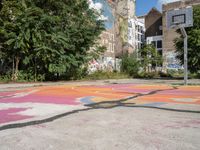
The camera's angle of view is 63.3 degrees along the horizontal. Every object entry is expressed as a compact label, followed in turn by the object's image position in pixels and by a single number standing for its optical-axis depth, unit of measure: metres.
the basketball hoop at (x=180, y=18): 12.53
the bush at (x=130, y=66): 24.03
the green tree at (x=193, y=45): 18.62
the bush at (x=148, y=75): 23.22
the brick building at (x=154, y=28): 38.24
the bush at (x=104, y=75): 18.54
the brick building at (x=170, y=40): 33.41
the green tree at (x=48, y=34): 12.89
